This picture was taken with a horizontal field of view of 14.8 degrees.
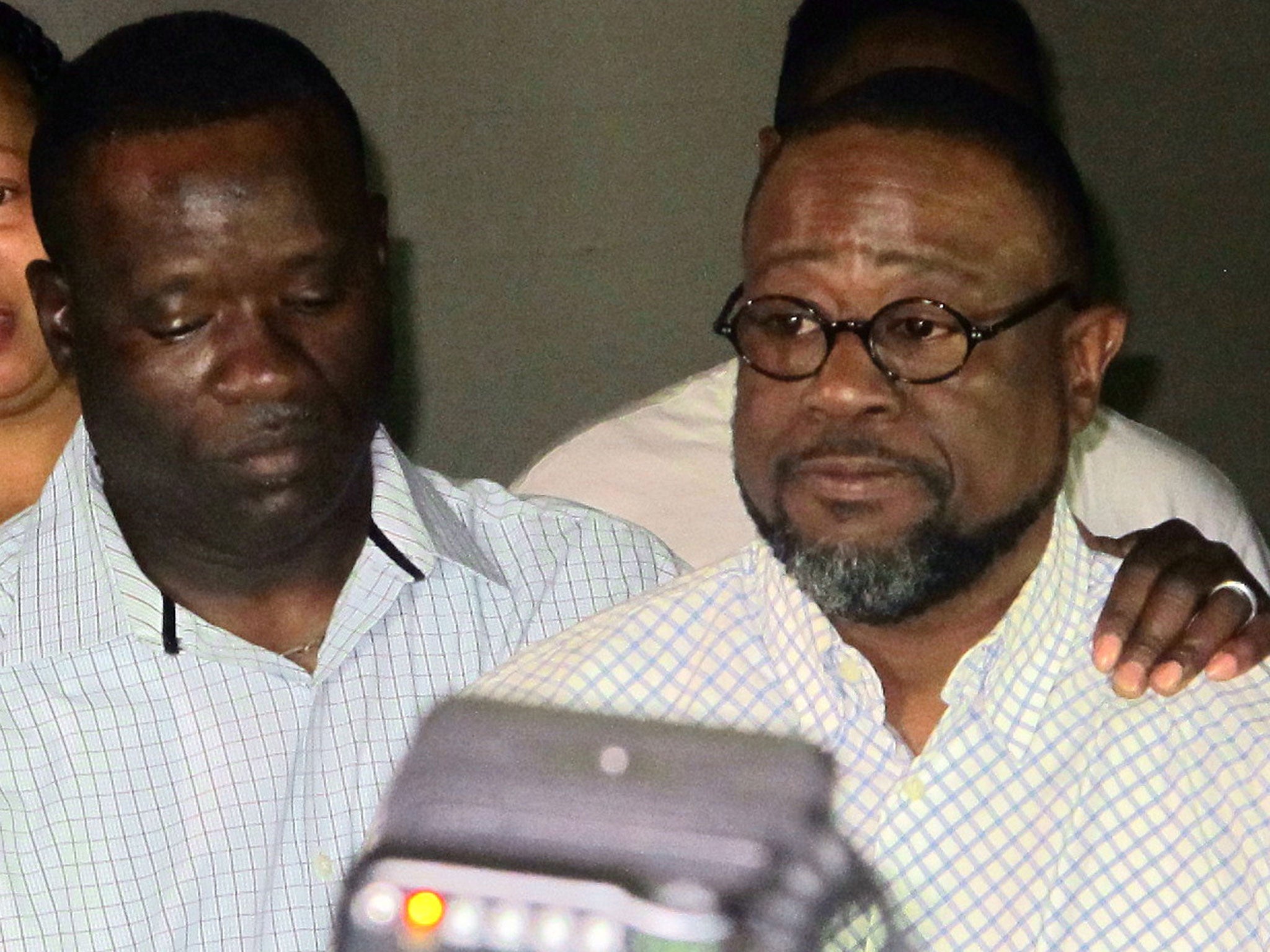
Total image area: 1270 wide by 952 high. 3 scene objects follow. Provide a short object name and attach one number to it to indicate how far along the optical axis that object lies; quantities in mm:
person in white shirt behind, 2762
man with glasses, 2207
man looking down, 2309
